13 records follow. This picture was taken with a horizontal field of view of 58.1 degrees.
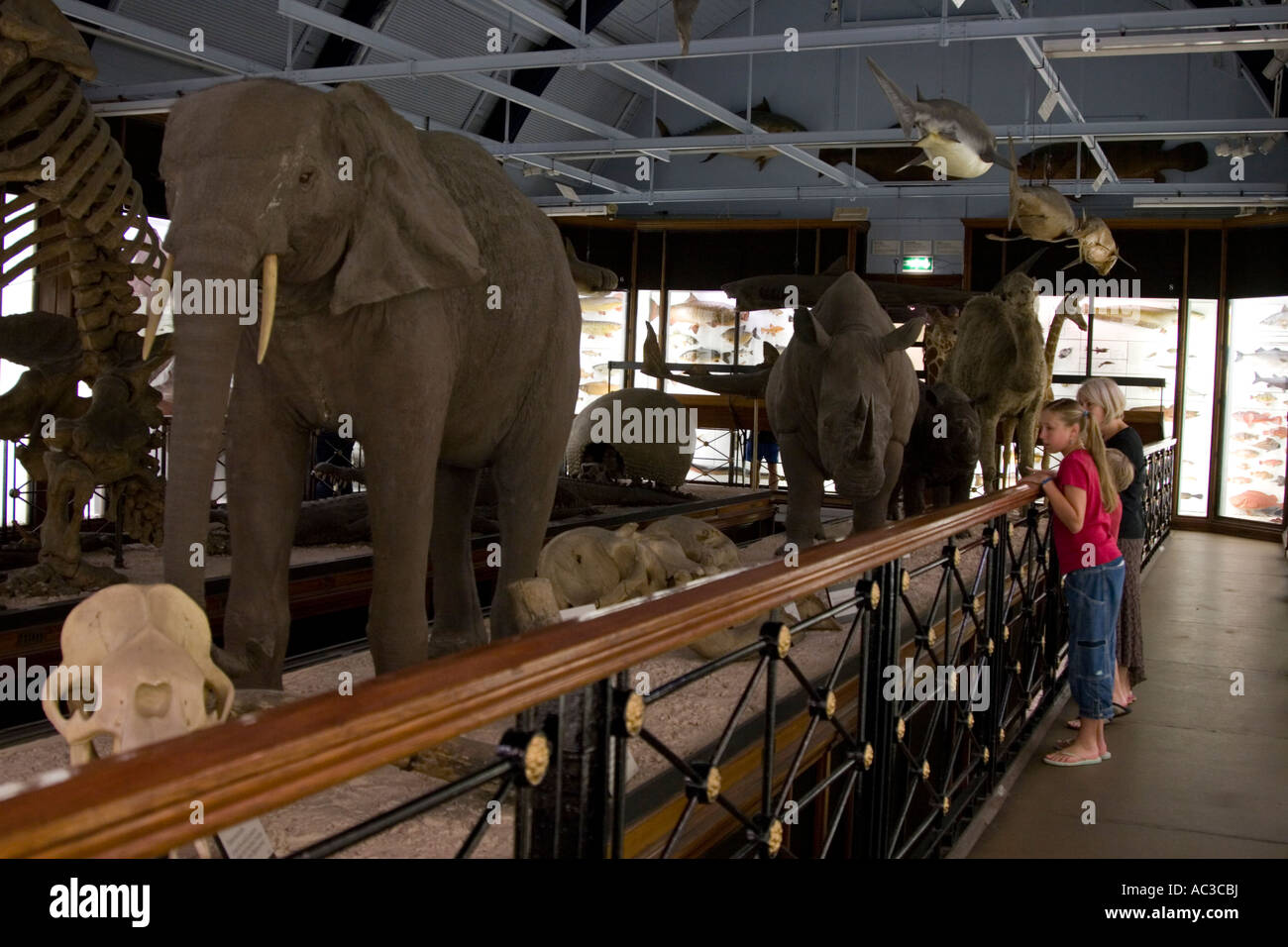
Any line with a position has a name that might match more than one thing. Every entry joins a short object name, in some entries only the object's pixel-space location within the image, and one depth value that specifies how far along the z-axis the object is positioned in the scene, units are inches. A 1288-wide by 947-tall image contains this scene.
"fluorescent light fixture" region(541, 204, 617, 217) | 517.7
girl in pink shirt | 156.6
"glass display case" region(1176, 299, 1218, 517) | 517.7
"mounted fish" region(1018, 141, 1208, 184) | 541.3
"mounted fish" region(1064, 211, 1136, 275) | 336.5
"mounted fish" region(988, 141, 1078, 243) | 299.4
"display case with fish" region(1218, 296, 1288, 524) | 493.4
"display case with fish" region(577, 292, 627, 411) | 619.5
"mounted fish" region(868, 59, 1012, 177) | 265.6
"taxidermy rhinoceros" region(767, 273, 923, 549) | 191.6
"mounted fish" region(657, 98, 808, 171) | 586.9
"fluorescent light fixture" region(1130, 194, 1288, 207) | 458.6
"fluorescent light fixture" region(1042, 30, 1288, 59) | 239.0
